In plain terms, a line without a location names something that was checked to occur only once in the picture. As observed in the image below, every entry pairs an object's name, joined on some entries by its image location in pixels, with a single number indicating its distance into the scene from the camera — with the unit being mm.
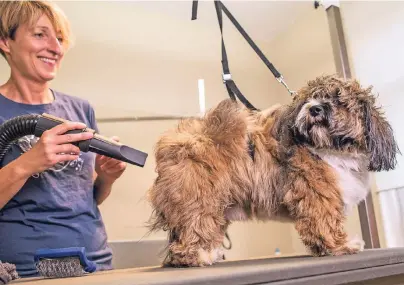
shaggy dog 939
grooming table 603
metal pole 1585
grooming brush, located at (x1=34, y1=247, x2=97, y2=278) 854
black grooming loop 1263
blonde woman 1080
